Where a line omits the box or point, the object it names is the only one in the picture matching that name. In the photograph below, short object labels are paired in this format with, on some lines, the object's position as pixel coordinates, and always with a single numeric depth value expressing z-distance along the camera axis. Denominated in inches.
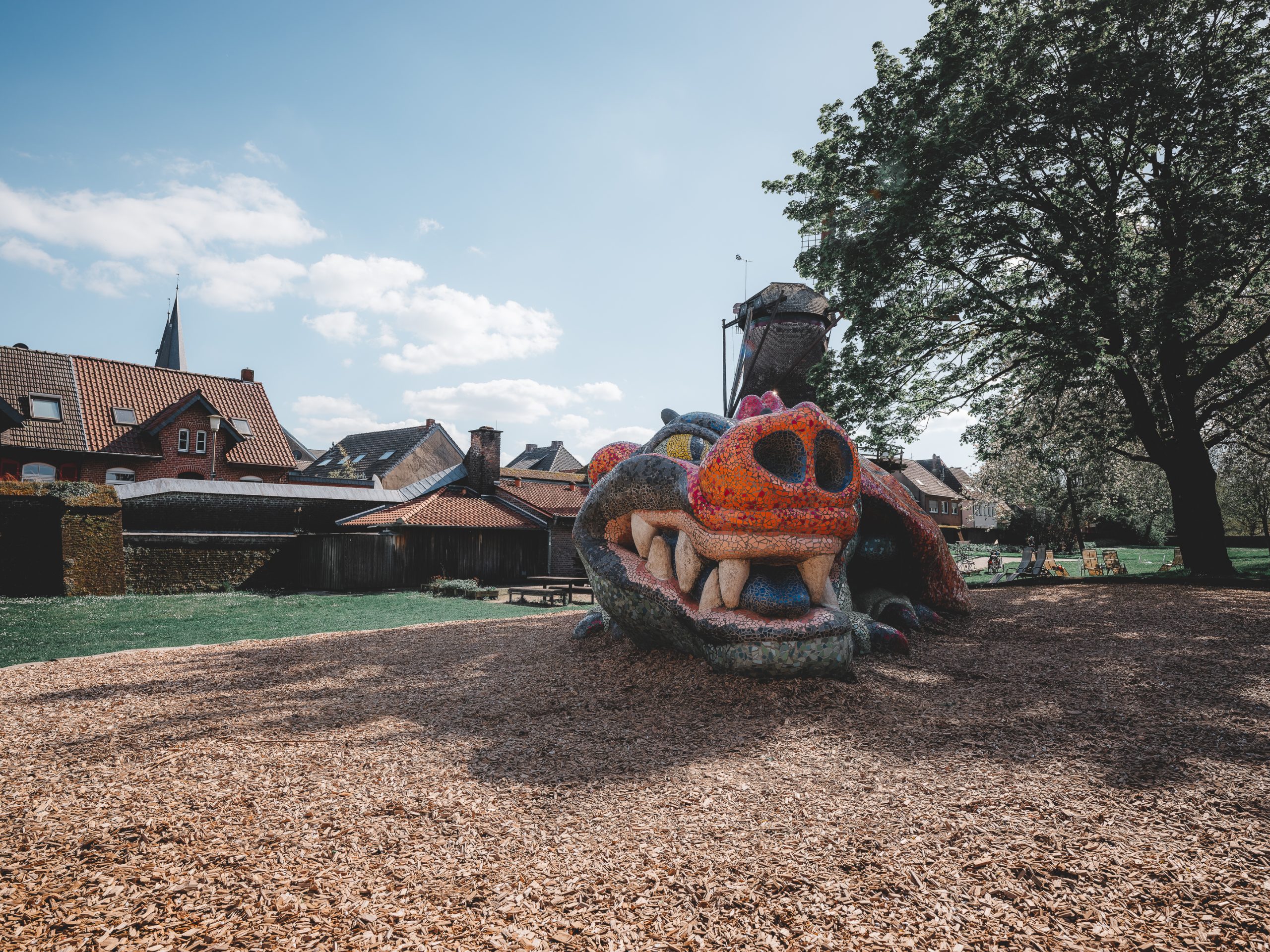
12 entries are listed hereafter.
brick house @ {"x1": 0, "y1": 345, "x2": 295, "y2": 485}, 911.7
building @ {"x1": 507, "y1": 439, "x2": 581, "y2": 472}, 2242.9
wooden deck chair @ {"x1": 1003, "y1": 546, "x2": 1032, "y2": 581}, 676.7
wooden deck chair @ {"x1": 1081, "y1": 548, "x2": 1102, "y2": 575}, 647.8
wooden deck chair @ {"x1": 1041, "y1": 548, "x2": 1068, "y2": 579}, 668.1
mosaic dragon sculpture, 169.9
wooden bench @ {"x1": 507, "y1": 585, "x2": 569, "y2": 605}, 591.8
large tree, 393.1
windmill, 870.4
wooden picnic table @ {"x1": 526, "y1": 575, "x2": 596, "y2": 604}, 682.2
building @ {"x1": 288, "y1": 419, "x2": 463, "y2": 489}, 1491.1
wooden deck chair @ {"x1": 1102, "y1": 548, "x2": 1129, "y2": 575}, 658.2
